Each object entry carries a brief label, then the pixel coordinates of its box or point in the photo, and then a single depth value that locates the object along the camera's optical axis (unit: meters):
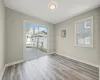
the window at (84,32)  2.23
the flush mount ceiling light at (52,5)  1.83
